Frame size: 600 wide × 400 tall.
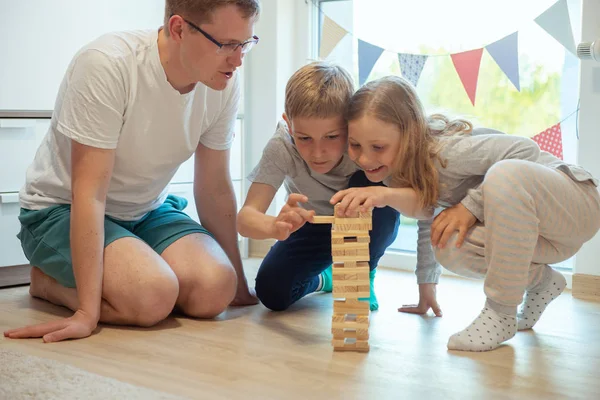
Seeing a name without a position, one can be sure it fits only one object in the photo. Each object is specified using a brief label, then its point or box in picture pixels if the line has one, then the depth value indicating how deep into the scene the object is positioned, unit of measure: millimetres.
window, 2109
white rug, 1098
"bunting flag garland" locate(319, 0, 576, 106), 2082
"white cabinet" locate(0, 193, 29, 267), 1980
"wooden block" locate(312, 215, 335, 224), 1365
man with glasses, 1481
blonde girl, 1386
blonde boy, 1479
